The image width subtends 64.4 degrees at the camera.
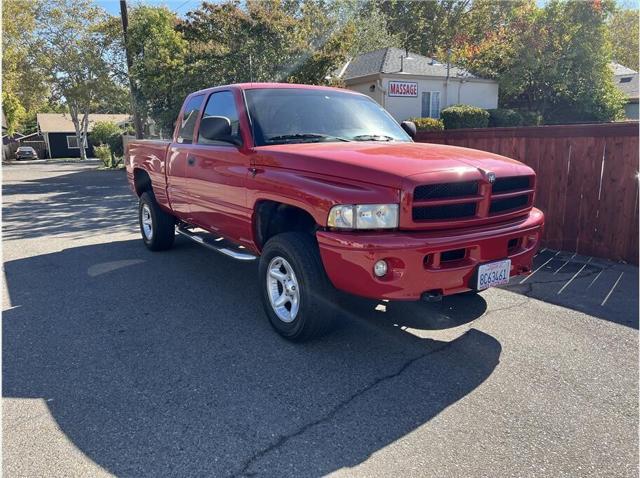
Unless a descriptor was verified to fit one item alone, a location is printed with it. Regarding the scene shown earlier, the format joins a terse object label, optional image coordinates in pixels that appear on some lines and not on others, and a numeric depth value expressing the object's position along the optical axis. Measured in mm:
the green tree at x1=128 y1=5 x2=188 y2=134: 18328
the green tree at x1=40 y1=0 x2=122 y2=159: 33678
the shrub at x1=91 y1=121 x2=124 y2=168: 29344
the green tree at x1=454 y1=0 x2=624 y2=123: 24594
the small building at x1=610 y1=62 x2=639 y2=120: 35062
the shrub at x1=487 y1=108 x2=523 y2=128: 24652
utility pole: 20323
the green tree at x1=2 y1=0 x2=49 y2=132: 24812
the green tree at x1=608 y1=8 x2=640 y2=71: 48659
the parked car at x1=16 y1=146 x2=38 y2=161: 49531
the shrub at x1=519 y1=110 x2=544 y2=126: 25517
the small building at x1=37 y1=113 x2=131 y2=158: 56031
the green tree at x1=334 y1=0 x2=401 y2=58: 34762
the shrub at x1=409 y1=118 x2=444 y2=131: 20781
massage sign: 23766
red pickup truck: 3422
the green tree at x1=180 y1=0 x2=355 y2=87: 15539
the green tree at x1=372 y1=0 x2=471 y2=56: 38375
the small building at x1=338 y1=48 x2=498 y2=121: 23750
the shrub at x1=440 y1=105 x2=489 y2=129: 22359
